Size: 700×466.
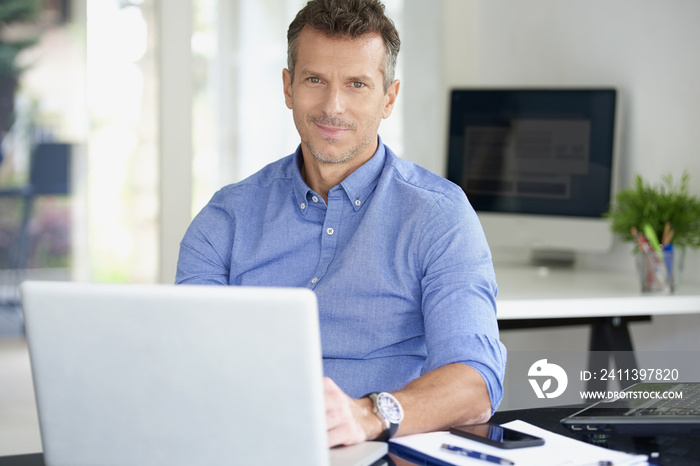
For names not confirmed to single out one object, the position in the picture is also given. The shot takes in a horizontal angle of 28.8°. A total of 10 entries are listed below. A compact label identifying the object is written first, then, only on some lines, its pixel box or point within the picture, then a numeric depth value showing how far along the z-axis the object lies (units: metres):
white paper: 1.46
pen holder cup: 2.57
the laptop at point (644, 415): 1.55
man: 1.86
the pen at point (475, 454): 1.46
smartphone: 1.50
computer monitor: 3.03
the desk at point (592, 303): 2.50
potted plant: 2.58
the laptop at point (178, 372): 1.34
